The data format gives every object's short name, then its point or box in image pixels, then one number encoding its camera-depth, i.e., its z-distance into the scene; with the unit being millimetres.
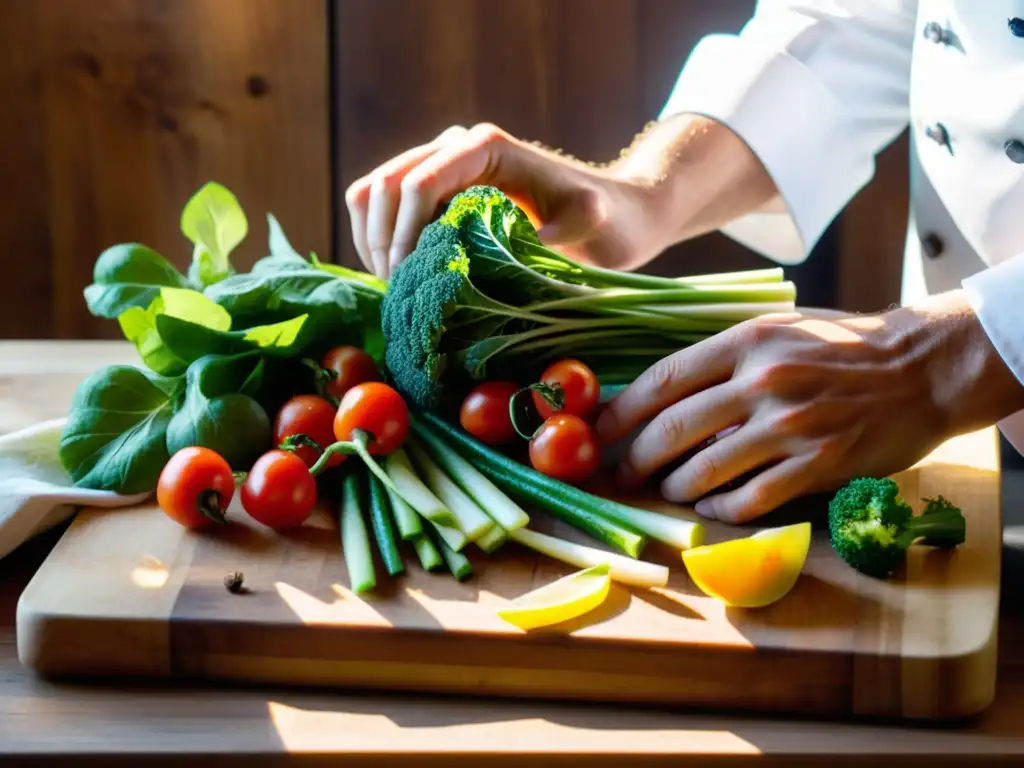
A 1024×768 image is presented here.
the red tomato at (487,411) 1276
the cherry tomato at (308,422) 1277
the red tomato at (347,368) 1354
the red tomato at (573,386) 1271
